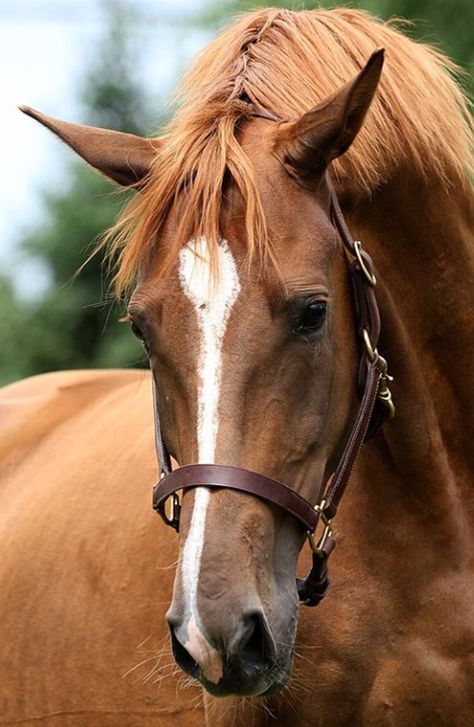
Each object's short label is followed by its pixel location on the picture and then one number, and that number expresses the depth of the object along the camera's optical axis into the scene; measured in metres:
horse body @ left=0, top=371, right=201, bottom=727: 8.09
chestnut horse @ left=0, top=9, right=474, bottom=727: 5.46
